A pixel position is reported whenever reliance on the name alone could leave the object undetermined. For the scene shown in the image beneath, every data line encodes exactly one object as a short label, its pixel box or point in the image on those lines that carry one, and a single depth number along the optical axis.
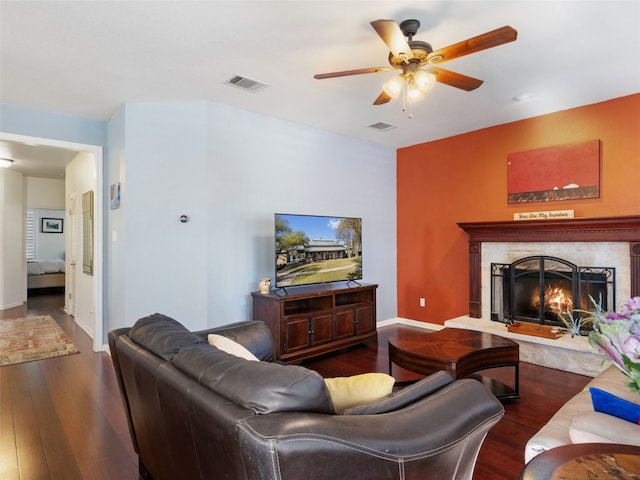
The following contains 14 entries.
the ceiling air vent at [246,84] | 3.35
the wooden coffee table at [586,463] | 1.00
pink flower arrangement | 1.01
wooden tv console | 3.79
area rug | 4.12
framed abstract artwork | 4.00
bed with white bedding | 8.63
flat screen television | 3.97
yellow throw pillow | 1.32
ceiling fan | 2.06
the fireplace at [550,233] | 3.59
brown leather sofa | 0.95
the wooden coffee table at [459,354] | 2.68
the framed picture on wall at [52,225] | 9.75
